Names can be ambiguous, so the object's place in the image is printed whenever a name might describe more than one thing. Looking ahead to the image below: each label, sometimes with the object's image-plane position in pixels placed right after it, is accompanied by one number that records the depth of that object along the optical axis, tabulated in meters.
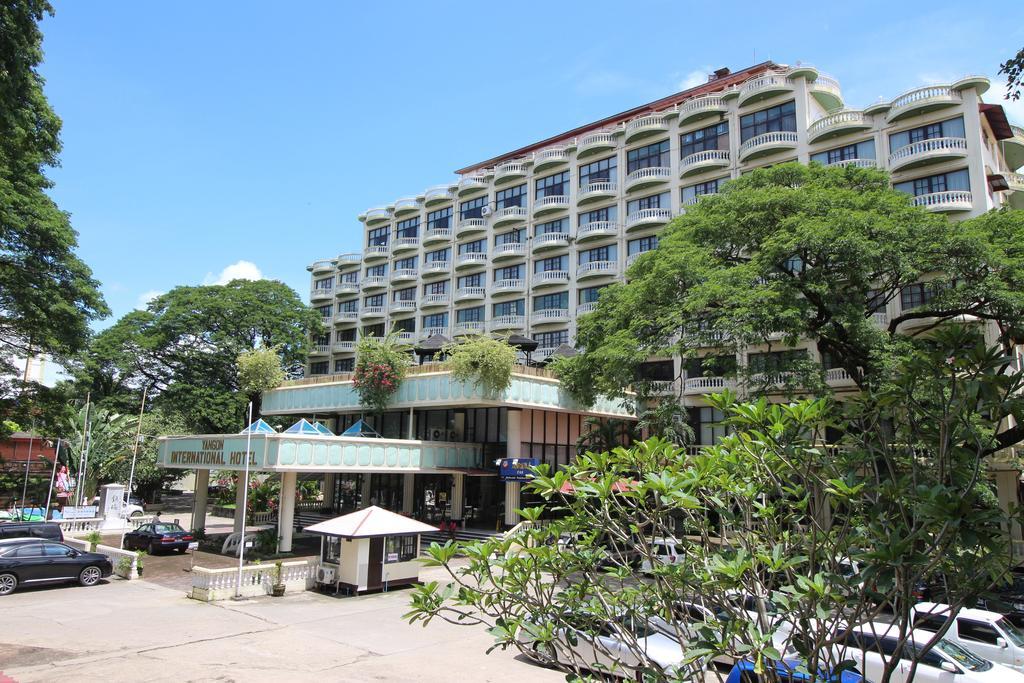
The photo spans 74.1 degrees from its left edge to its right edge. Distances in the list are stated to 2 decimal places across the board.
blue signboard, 30.52
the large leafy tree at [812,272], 23.06
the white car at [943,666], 10.41
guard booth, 21.02
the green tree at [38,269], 24.25
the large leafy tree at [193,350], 49.34
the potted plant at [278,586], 20.58
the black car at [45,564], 20.03
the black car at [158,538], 28.00
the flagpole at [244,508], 20.03
